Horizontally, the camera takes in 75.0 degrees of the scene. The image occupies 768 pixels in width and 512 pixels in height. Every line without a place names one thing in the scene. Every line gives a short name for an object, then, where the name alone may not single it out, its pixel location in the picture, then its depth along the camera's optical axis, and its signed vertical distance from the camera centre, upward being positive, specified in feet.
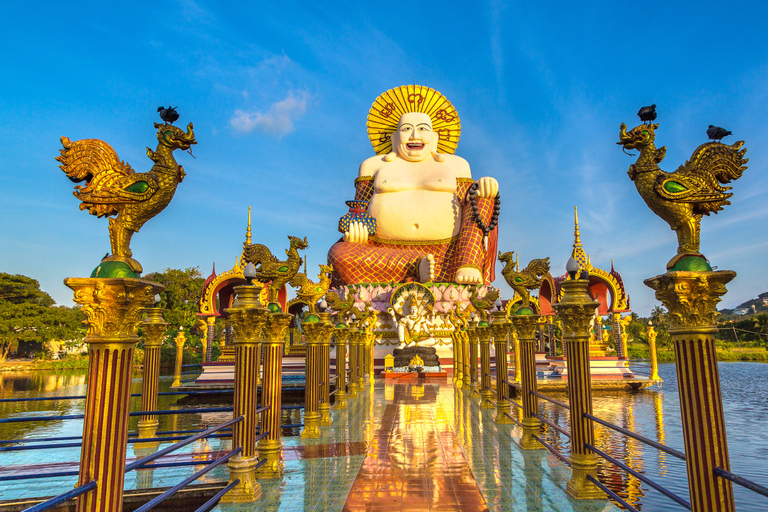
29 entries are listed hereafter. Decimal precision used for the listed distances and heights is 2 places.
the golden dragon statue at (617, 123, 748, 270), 11.82 +3.48
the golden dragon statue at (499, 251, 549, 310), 24.32 +2.98
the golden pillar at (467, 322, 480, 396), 43.88 -1.91
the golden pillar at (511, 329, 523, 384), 57.40 -3.51
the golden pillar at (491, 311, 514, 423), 29.86 -1.45
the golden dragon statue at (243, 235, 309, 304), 20.00 +2.96
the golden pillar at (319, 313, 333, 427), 29.46 -1.80
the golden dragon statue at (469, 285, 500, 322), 39.43 +2.87
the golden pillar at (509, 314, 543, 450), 22.75 -1.78
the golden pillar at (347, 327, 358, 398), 43.78 -2.21
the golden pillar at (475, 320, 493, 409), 36.65 -2.72
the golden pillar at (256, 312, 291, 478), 19.16 -2.10
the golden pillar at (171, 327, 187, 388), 58.48 -1.95
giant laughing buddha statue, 77.00 +19.74
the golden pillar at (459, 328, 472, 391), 49.75 -2.29
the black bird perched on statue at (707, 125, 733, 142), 11.96 +4.83
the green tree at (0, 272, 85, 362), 93.91 +4.29
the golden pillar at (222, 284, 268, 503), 16.43 -1.55
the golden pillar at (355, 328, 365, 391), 45.88 -1.83
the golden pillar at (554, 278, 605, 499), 16.10 -1.45
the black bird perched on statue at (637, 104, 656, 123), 13.17 +5.83
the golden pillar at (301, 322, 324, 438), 26.71 -2.24
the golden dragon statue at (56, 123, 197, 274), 11.71 +3.60
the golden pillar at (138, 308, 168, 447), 24.04 -1.23
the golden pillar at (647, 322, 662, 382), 57.62 -1.90
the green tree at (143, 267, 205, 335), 118.83 +11.95
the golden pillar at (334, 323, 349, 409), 37.35 -1.83
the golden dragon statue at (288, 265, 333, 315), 25.94 +2.74
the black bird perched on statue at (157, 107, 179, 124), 13.33 +5.95
